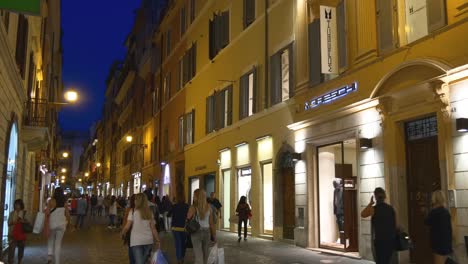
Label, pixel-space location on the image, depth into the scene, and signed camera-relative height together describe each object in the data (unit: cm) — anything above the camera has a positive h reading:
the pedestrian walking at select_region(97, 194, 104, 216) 4233 -19
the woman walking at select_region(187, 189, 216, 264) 1080 -46
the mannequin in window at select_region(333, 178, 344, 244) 1564 -8
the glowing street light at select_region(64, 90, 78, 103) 2008 +391
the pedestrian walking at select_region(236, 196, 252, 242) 1928 -37
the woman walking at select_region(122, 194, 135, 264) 918 -47
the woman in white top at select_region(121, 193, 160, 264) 873 -50
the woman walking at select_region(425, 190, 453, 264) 865 -47
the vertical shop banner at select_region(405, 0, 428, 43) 1219 +412
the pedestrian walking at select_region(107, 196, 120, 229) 2768 -53
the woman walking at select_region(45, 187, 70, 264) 1180 -53
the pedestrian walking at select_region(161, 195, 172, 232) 2144 -14
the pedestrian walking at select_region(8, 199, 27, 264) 1195 -60
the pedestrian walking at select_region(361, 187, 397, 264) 861 -48
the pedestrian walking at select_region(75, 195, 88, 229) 2852 -49
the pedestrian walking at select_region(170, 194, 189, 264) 1221 -52
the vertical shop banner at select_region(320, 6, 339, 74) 1528 +461
